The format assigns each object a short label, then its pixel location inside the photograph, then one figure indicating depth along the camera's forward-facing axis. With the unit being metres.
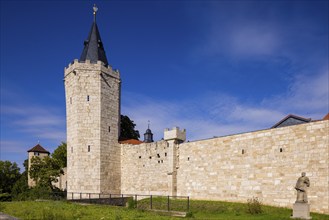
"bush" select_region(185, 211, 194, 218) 12.89
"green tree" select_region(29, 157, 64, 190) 33.66
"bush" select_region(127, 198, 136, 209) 16.11
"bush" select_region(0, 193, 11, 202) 29.50
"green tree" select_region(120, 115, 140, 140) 36.49
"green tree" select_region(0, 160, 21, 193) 38.25
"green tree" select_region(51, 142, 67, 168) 36.88
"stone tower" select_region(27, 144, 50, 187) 46.12
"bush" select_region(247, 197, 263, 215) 14.22
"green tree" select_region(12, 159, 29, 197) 33.12
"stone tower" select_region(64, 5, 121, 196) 23.98
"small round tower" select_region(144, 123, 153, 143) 32.19
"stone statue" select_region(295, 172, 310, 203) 12.36
